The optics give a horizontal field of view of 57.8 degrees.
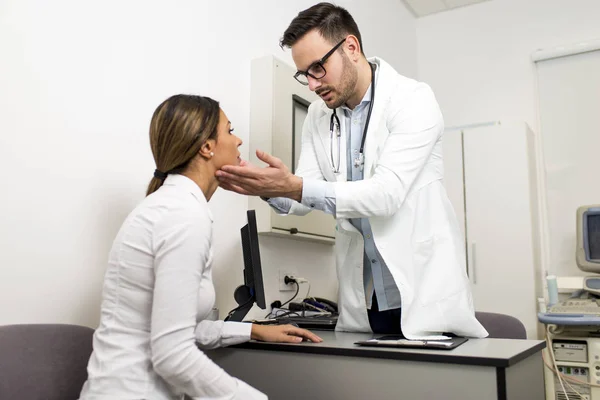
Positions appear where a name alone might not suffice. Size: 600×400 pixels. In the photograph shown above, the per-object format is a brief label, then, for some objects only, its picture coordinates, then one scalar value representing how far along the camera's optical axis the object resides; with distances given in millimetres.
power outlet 2240
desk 1103
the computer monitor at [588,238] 3086
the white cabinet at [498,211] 3197
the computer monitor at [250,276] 1514
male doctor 1423
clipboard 1216
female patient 1006
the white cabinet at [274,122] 2107
